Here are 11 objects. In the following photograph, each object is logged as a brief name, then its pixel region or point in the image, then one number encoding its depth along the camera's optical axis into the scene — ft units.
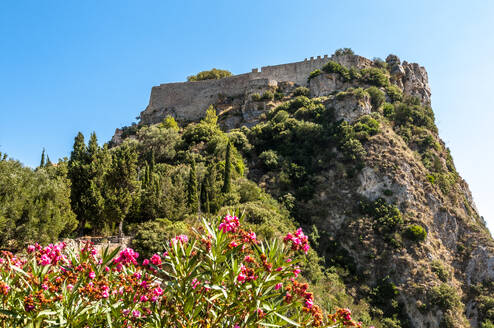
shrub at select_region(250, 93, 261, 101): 148.36
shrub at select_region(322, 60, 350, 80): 145.40
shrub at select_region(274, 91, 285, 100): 150.82
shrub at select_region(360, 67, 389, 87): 144.05
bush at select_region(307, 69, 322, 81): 148.40
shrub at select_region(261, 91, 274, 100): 148.05
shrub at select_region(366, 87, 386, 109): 133.65
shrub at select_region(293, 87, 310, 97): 148.05
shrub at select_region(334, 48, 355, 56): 156.15
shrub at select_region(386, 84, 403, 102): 141.79
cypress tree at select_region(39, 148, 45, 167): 93.13
